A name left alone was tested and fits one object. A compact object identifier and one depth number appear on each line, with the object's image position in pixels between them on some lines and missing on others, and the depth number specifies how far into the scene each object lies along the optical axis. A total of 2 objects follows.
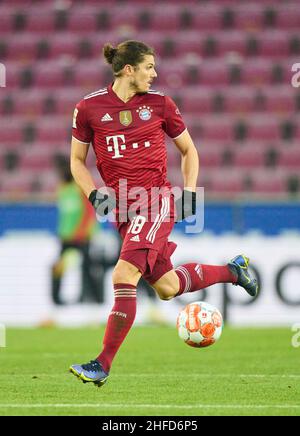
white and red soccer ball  14.48
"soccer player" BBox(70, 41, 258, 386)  13.30
